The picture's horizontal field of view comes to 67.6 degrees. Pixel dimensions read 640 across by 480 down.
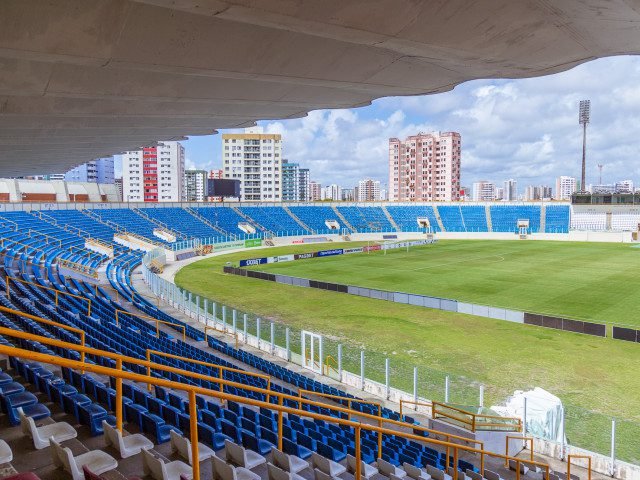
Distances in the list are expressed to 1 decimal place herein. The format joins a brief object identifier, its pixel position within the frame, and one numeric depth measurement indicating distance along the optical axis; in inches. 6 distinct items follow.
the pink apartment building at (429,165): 6397.6
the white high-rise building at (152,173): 6496.1
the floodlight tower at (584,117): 3491.6
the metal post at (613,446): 414.6
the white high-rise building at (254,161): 6053.2
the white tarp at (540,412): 460.4
